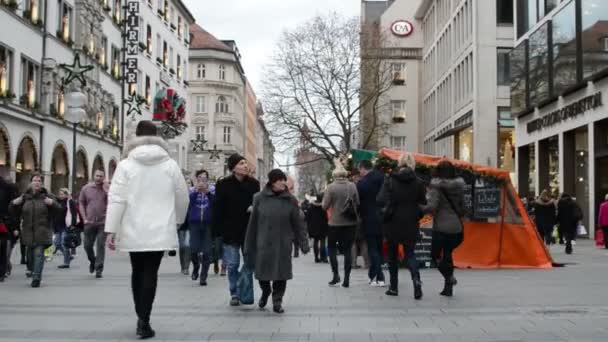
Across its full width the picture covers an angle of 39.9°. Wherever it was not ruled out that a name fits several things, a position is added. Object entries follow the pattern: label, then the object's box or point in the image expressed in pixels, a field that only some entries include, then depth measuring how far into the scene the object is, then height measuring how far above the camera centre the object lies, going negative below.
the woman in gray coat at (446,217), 11.26 -0.31
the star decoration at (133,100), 38.12 +4.81
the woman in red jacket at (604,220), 23.95 -0.69
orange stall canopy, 17.11 -0.88
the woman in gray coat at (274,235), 9.69 -0.50
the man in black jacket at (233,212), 10.48 -0.25
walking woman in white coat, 7.84 -0.18
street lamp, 25.31 +2.57
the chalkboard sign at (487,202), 16.97 -0.15
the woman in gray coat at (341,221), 12.88 -0.43
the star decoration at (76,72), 26.04 +3.75
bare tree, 54.47 +7.36
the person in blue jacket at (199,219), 14.62 -0.48
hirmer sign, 47.75 +8.86
